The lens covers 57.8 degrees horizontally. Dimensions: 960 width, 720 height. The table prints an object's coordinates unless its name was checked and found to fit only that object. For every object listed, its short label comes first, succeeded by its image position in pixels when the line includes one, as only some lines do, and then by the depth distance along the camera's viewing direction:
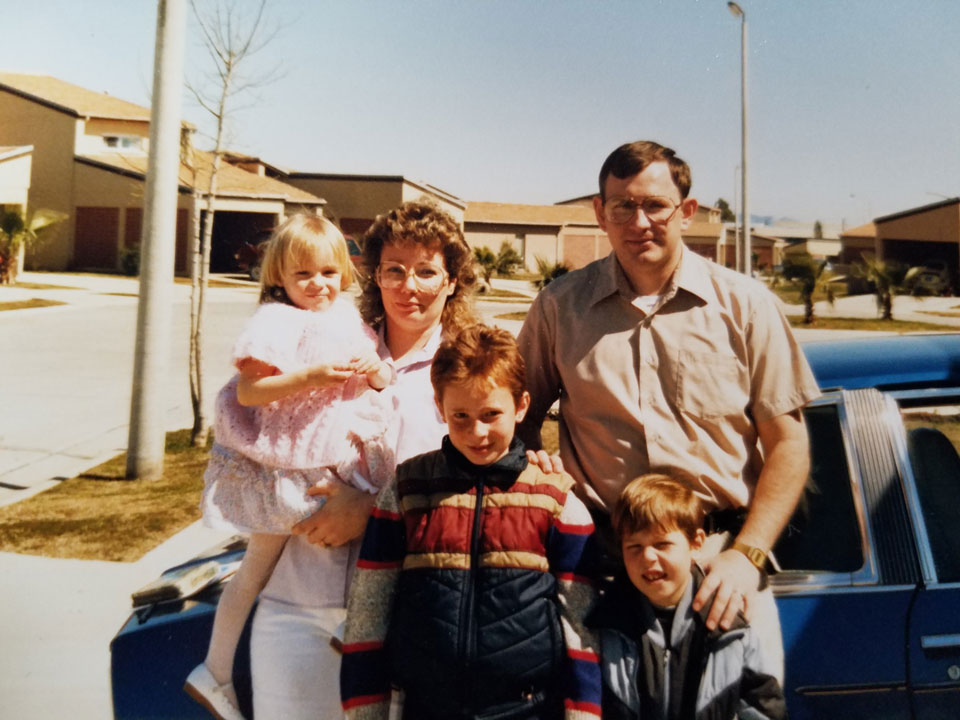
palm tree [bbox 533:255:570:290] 20.72
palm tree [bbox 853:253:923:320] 22.30
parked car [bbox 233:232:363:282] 27.95
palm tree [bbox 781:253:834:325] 20.89
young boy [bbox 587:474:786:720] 1.76
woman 2.01
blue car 1.87
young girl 2.05
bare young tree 7.43
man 2.05
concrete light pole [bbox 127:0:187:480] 5.96
